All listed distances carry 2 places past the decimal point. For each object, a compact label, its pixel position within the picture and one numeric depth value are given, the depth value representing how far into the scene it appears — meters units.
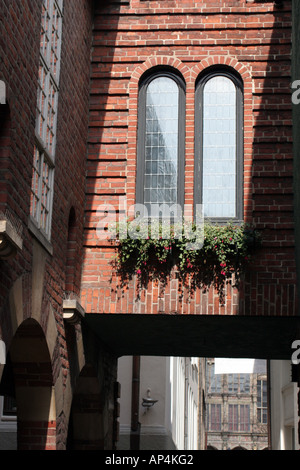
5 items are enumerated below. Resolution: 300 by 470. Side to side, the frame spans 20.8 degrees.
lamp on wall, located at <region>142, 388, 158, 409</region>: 17.96
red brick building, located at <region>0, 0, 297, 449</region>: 8.55
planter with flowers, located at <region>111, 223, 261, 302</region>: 9.73
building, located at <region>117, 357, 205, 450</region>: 18.22
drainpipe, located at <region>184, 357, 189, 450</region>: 27.31
